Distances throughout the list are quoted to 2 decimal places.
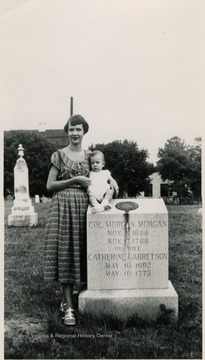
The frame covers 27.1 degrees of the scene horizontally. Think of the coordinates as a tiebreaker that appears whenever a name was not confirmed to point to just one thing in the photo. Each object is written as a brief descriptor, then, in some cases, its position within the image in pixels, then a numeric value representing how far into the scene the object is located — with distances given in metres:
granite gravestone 4.35
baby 4.47
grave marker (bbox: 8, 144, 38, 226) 7.93
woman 4.43
